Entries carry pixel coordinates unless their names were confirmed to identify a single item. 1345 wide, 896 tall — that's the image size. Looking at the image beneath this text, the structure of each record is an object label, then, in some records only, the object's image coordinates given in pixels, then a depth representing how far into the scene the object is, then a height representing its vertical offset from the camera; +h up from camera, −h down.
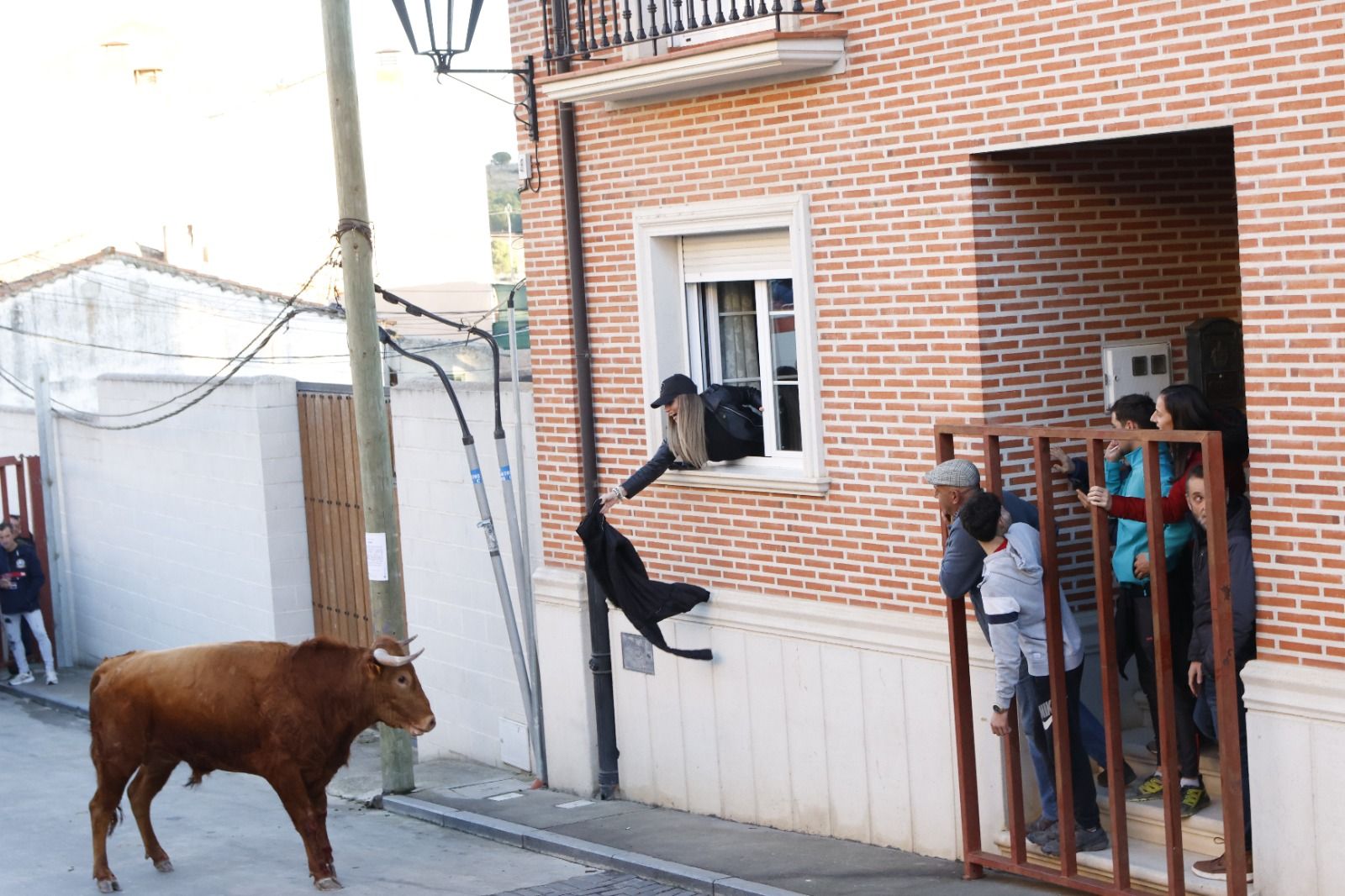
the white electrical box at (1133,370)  9.47 -0.24
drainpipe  11.62 -0.50
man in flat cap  8.68 -1.16
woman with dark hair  7.95 -0.63
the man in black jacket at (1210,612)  7.88 -1.35
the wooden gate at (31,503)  20.00 -1.23
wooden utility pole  11.91 +0.23
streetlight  11.40 +2.22
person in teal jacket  8.42 -1.34
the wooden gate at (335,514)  15.25 -1.23
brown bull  10.23 -1.99
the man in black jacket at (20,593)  18.50 -2.10
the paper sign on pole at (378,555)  12.26 -1.28
